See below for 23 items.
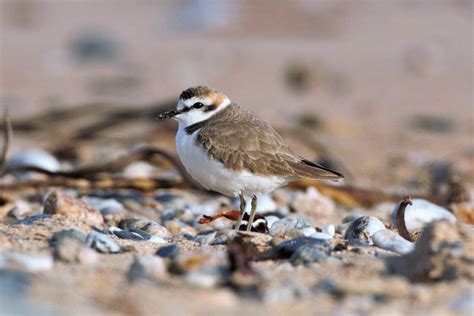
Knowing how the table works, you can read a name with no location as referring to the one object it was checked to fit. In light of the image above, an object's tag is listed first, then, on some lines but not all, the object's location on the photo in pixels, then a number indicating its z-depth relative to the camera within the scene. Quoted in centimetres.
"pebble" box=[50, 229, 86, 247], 692
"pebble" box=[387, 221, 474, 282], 602
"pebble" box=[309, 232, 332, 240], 763
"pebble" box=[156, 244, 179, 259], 658
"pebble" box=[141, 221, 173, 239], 866
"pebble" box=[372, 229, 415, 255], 730
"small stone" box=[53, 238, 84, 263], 615
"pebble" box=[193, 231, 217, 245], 798
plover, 914
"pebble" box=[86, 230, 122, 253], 683
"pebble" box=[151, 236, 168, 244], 784
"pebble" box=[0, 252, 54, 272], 580
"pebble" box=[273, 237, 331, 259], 699
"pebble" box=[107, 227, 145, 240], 812
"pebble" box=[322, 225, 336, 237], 861
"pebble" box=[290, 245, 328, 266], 649
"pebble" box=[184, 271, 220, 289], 559
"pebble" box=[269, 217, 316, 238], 825
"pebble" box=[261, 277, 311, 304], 535
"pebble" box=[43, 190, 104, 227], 916
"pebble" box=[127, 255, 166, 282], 572
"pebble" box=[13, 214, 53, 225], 804
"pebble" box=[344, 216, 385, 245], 809
